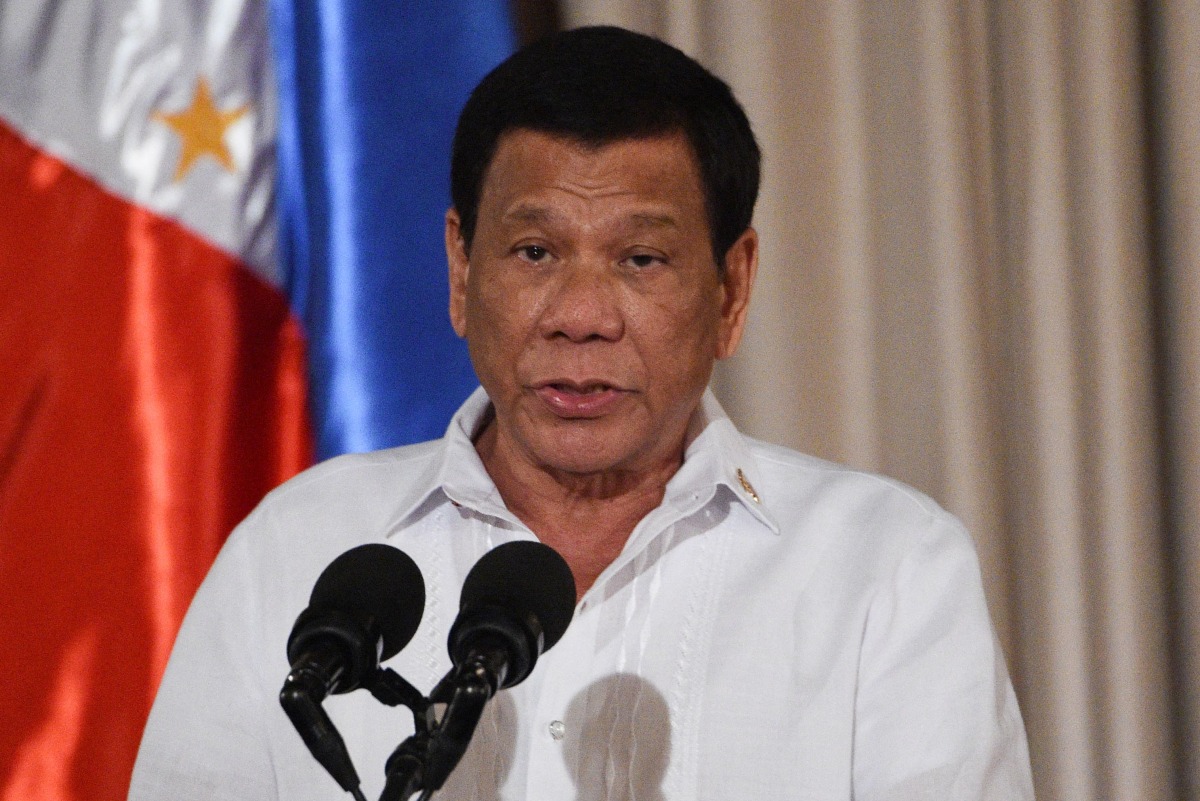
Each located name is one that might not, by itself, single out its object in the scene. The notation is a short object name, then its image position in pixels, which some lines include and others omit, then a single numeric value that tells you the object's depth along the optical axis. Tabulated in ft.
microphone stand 13.98
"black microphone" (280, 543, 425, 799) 14.01
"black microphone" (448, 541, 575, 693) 14.09
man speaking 14.92
